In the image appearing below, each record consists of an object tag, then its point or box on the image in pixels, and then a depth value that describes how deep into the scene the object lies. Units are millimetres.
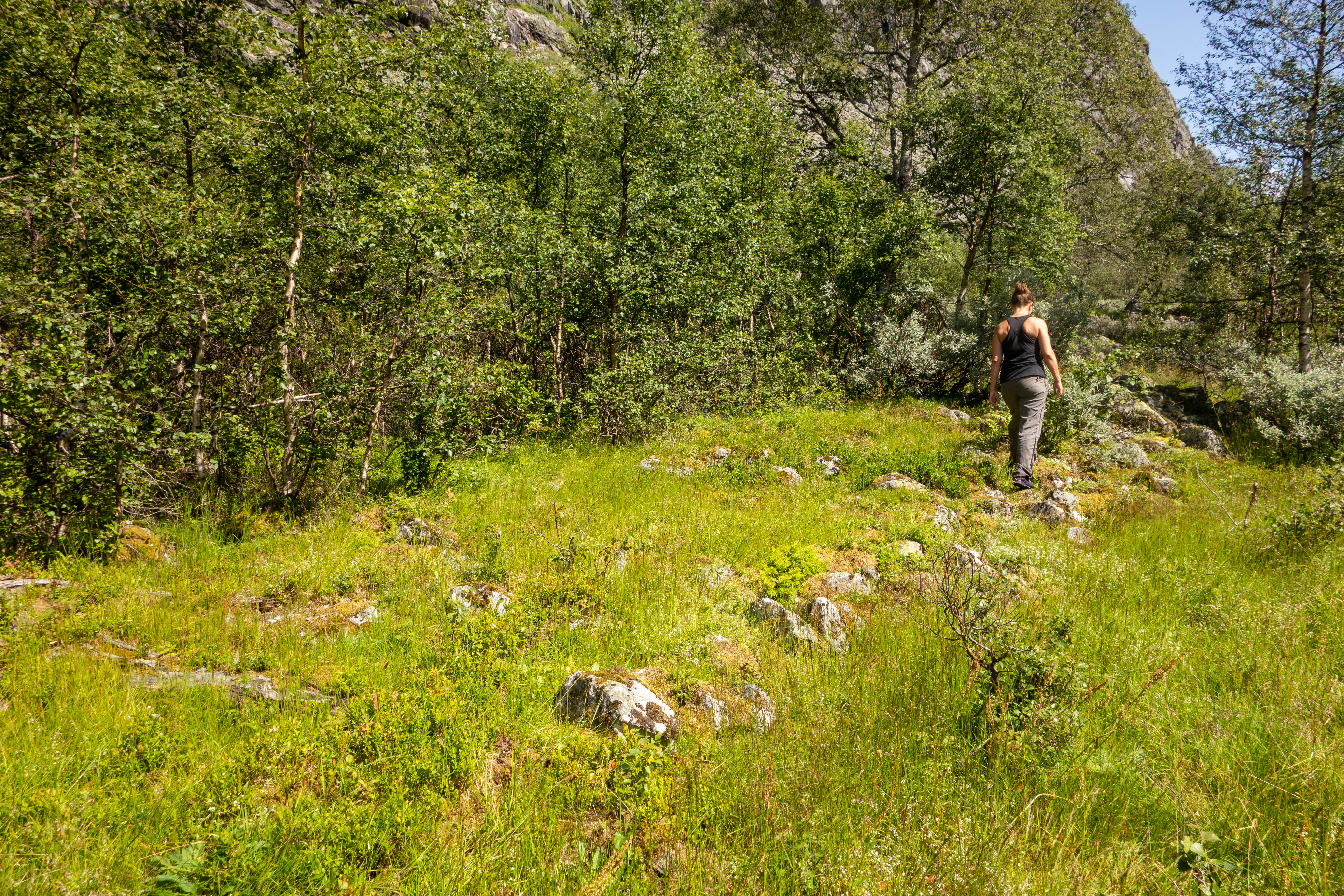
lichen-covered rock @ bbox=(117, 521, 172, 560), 5383
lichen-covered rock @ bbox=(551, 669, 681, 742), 3156
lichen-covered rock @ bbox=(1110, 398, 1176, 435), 11836
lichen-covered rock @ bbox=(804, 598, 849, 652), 4184
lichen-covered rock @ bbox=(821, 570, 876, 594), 5082
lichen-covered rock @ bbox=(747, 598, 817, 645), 4219
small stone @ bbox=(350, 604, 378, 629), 4457
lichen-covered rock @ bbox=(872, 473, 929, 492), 7945
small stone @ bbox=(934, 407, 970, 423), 12031
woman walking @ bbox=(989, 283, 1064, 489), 7941
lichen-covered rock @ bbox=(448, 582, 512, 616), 4520
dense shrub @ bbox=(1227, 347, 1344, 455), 9719
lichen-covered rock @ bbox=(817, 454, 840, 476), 8859
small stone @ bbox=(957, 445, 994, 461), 8906
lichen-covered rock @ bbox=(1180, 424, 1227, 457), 10602
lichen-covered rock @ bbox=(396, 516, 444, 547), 6164
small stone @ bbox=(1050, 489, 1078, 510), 7285
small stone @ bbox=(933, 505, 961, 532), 6488
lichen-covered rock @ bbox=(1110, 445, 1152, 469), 9148
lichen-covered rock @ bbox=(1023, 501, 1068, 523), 6770
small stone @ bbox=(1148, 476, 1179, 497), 7941
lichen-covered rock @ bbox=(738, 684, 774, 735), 3271
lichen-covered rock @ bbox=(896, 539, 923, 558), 5660
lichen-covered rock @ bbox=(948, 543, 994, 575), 5082
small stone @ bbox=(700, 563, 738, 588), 5266
